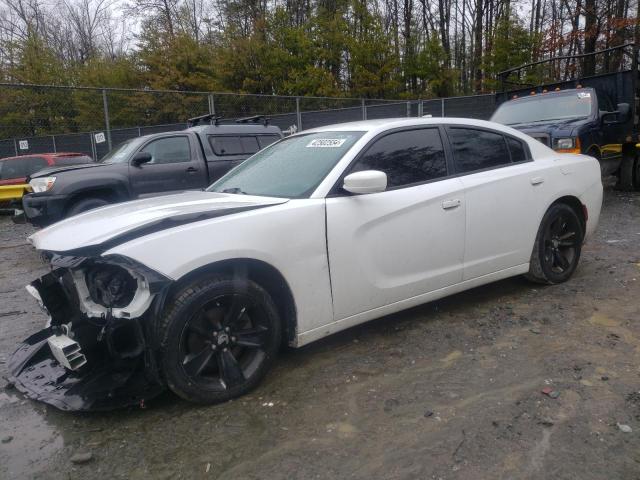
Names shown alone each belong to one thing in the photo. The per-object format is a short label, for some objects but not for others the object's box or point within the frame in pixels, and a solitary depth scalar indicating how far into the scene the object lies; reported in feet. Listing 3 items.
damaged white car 8.97
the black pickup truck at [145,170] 23.95
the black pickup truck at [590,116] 27.66
